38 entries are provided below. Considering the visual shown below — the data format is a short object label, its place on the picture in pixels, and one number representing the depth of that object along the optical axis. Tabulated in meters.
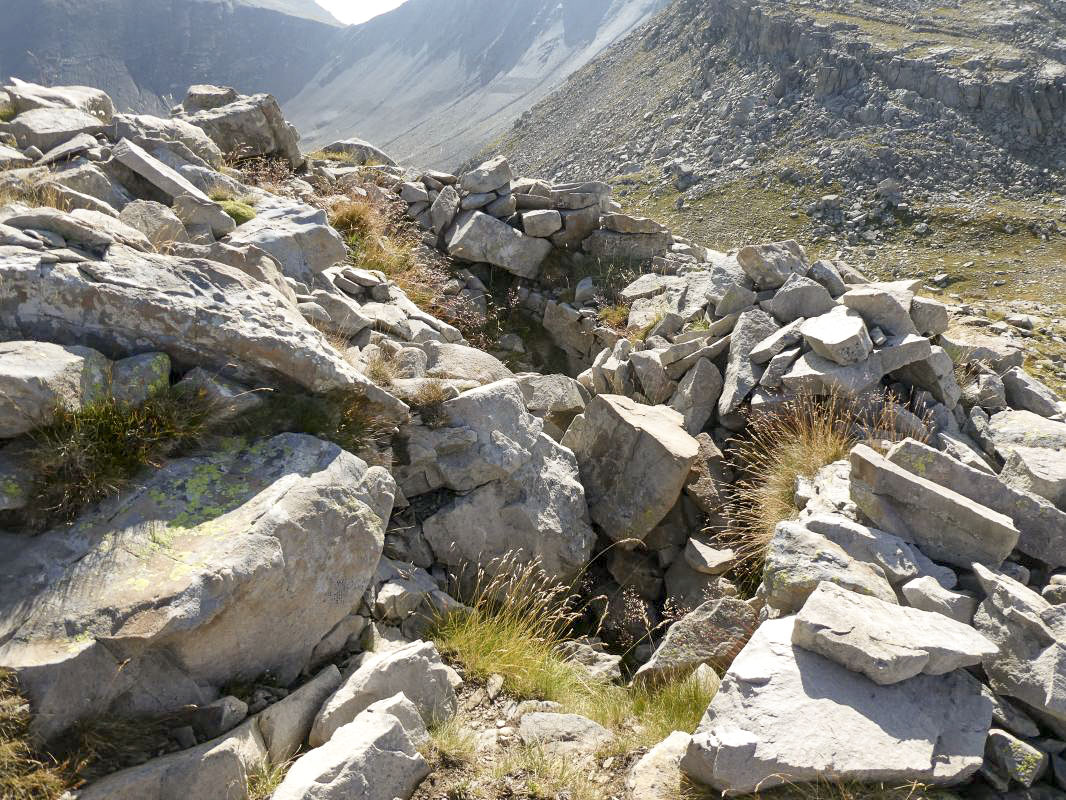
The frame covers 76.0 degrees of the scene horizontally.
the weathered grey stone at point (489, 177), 13.97
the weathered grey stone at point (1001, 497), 5.68
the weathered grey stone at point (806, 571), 5.10
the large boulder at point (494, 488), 7.06
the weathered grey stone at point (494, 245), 13.30
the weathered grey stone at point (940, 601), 4.99
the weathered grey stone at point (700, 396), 8.85
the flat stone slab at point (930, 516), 5.45
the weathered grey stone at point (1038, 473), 6.08
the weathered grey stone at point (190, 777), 3.88
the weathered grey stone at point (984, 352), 8.54
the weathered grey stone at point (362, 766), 3.90
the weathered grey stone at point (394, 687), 4.59
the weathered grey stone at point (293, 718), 4.43
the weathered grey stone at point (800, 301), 8.90
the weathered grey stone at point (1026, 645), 4.30
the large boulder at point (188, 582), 4.15
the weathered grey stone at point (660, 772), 4.29
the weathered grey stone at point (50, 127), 10.62
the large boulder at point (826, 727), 3.93
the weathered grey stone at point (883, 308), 8.18
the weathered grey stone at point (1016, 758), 4.11
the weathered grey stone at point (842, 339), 7.75
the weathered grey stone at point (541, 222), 13.43
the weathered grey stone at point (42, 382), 4.51
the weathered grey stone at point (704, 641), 5.66
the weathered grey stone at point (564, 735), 4.78
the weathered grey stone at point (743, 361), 8.43
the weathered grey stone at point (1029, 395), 7.93
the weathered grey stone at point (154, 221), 8.24
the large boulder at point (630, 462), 7.64
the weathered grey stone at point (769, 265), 9.79
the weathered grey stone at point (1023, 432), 6.99
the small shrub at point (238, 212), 10.44
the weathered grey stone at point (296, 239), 9.66
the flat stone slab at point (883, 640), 4.23
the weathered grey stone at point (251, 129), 14.73
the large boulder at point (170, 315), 5.18
